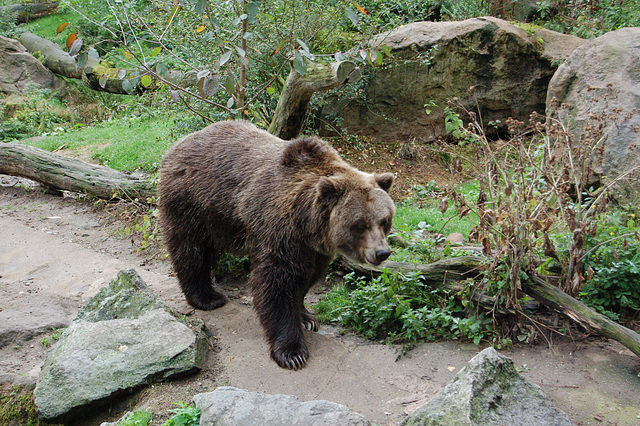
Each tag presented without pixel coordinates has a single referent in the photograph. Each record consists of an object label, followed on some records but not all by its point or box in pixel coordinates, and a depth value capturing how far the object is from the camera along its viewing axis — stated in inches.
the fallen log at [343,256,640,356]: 157.4
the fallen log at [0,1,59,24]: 858.1
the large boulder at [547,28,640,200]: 265.3
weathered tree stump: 289.0
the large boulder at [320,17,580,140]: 387.2
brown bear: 177.3
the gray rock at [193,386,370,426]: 127.3
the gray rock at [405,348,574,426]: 121.0
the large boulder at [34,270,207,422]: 156.3
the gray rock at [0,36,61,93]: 619.2
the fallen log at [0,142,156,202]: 322.3
